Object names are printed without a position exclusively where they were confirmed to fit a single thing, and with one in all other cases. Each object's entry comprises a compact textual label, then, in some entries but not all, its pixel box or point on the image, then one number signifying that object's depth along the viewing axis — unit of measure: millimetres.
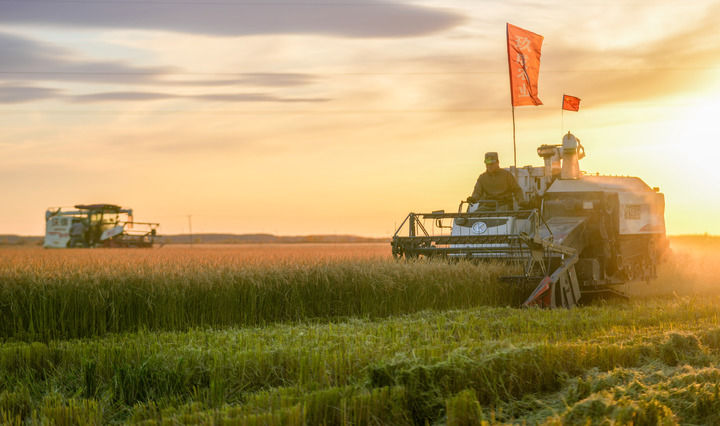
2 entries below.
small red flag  17500
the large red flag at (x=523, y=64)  16906
